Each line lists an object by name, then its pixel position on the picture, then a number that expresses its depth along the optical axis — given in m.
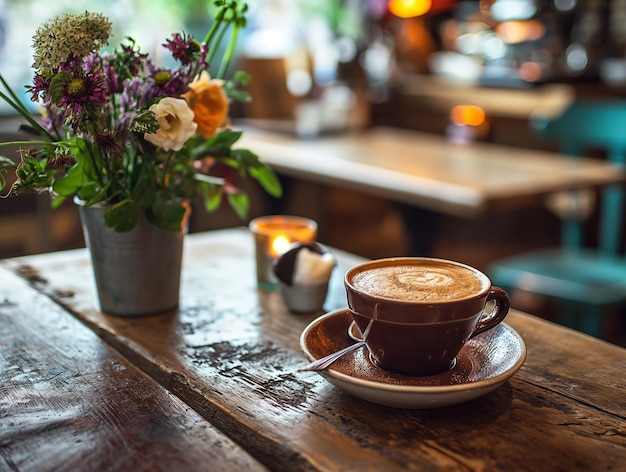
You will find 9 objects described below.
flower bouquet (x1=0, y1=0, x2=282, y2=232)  0.93
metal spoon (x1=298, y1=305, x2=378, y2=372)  0.83
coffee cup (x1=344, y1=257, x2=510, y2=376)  0.81
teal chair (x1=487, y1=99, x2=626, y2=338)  2.16
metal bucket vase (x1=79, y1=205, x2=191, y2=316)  1.11
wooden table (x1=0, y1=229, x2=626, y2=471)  0.74
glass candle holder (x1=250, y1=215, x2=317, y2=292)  1.26
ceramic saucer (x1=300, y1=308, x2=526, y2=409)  0.79
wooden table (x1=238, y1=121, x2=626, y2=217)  2.04
